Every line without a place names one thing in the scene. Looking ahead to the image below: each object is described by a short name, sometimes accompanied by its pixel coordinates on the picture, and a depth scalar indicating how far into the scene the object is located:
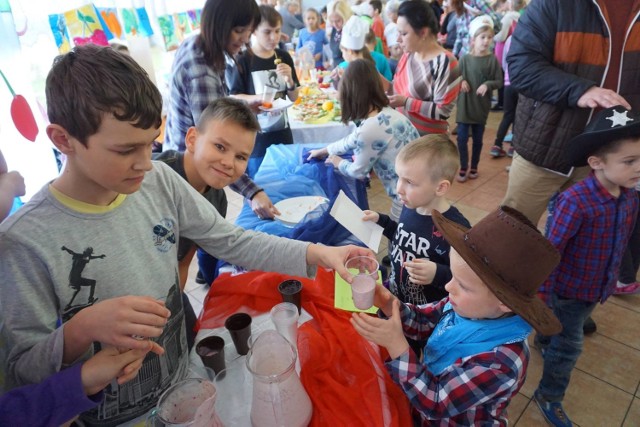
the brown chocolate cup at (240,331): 1.16
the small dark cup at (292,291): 1.31
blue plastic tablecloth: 2.01
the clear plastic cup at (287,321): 1.16
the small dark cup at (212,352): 1.09
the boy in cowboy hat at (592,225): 1.55
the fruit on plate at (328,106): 3.73
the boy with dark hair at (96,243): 0.79
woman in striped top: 2.95
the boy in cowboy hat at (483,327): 0.94
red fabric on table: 0.99
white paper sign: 1.75
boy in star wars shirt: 1.69
